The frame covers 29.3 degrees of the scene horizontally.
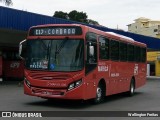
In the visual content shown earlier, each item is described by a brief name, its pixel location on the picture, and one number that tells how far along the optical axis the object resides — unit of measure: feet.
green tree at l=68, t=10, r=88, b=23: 219.62
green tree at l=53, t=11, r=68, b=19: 224.49
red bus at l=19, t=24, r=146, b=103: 33.46
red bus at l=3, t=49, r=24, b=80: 94.74
